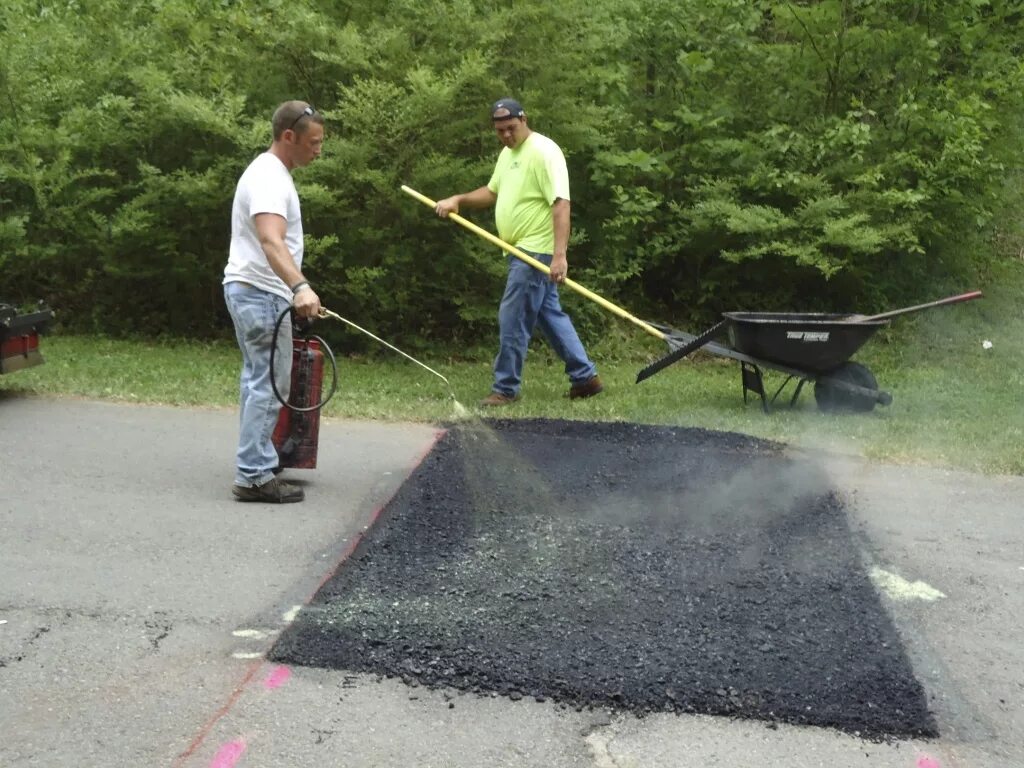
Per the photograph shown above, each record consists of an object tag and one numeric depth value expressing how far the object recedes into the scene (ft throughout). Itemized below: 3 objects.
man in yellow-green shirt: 25.63
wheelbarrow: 24.73
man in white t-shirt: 17.24
